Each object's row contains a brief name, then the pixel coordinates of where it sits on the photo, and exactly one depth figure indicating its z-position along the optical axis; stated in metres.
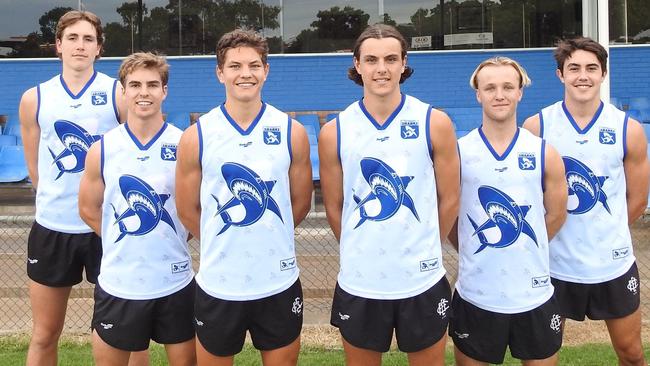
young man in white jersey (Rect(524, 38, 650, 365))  3.26
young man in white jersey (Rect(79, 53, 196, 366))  3.07
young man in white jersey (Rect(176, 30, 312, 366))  2.93
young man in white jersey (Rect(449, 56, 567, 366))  3.02
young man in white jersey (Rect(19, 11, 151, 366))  3.49
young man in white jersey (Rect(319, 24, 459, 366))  2.92
